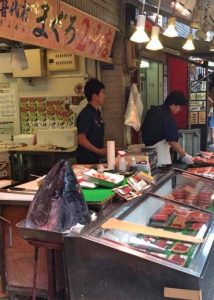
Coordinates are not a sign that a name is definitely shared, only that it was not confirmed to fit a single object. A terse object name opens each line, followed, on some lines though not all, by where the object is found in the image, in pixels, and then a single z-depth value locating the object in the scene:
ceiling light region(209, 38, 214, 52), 7.35
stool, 3.27
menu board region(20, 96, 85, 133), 8.30
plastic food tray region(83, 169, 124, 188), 3.66
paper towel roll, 4.47
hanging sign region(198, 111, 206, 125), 10.69
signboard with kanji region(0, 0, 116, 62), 4.07
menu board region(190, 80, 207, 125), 10.68
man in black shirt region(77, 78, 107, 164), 5.57
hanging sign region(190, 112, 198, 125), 10.68
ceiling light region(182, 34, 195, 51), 6.23
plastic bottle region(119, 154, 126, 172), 4.29
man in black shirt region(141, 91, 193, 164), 5.99
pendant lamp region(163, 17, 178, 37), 5.29
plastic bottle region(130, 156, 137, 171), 4.26
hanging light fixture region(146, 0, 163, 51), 5.21
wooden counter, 3.51
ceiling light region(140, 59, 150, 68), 9.51
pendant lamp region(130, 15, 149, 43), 4.82
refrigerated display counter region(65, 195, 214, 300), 2.37
